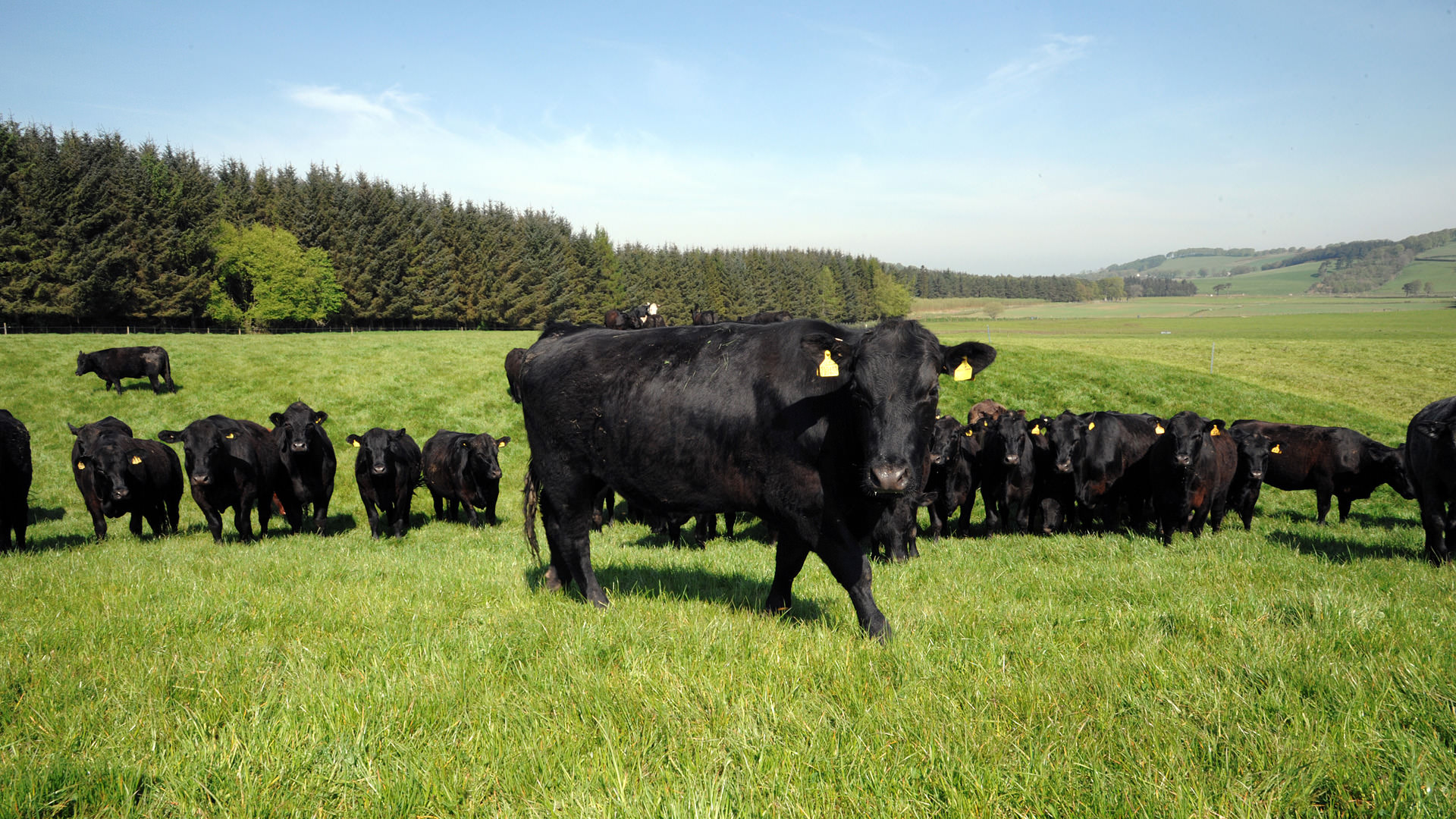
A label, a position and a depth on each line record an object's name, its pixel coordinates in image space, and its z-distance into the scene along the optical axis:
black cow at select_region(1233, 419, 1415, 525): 13.59
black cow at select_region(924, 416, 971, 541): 11.51
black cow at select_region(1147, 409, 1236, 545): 10.50
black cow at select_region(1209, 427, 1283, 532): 12.71
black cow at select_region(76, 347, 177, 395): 22.77
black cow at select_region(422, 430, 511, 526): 13.43
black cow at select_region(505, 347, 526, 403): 15.68
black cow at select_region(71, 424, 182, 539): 11.30
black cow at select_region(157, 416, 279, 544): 11.35
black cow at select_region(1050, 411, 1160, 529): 11.81
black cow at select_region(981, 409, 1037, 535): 11.80
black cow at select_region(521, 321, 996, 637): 4.80
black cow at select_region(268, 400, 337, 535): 12.45
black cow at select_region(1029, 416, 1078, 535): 12.05
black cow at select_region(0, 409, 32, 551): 10.37
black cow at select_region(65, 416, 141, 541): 11.85
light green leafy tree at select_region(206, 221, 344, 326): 58.50
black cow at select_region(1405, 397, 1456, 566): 8.23
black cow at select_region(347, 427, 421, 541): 12.45
